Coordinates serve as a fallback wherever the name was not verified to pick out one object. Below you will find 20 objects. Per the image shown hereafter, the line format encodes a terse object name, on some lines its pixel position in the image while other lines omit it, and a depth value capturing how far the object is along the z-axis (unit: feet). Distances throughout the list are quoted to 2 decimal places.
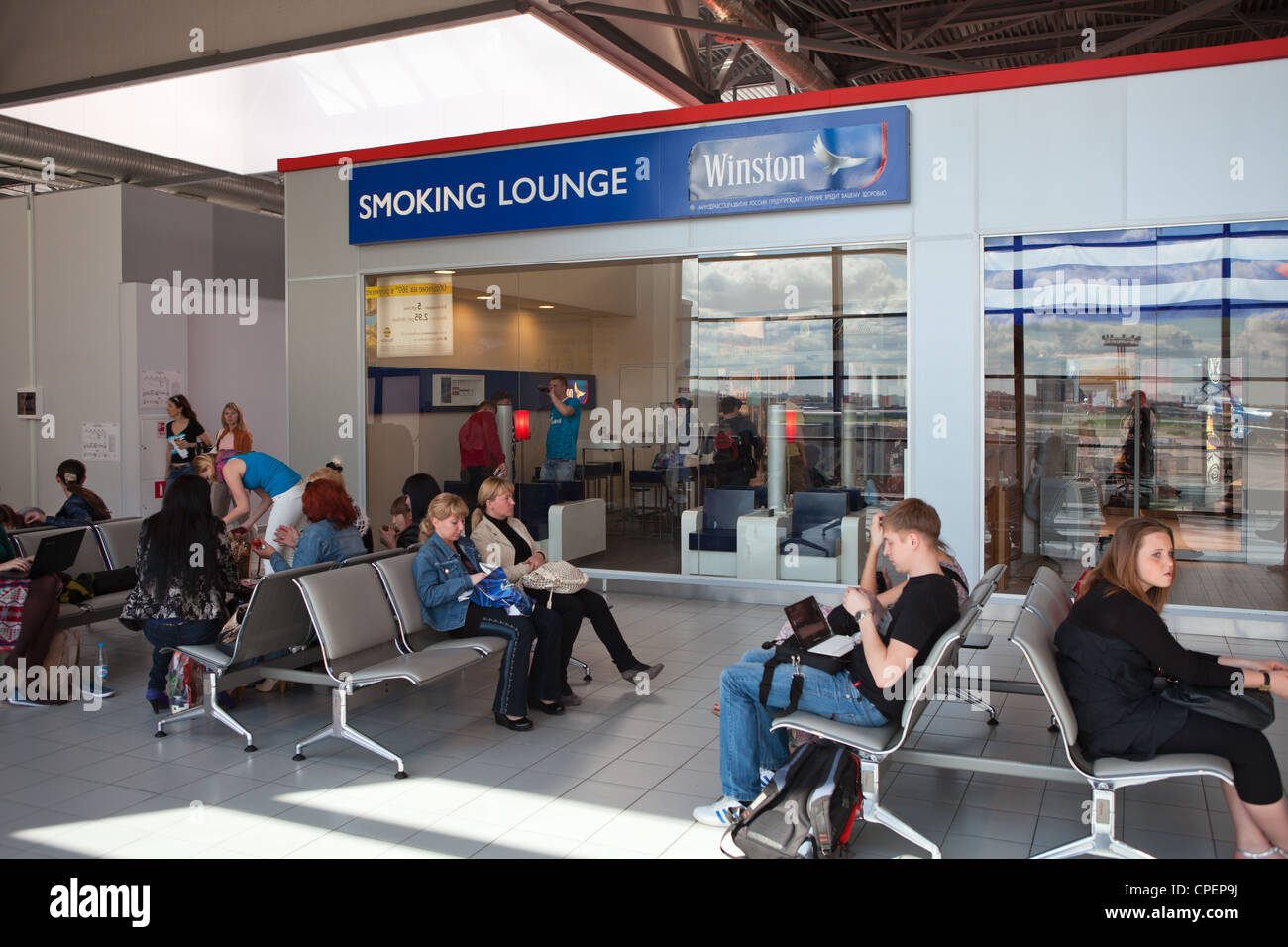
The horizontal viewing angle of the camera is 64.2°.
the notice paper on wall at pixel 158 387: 40.06
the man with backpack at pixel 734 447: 29.45
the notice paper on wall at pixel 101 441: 39.91
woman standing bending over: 24.48
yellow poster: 32.86
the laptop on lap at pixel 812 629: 13.55
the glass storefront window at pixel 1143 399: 24.27
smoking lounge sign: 26.81
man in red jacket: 32.58
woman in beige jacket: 19.90
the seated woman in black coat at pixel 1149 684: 11.25
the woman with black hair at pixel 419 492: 27.22
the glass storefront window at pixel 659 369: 27.84
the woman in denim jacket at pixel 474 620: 17.78
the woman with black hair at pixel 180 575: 17.85
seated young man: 12.27
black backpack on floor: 11.59
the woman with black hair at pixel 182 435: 35.32
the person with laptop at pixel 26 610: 19.25
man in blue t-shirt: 31.55
